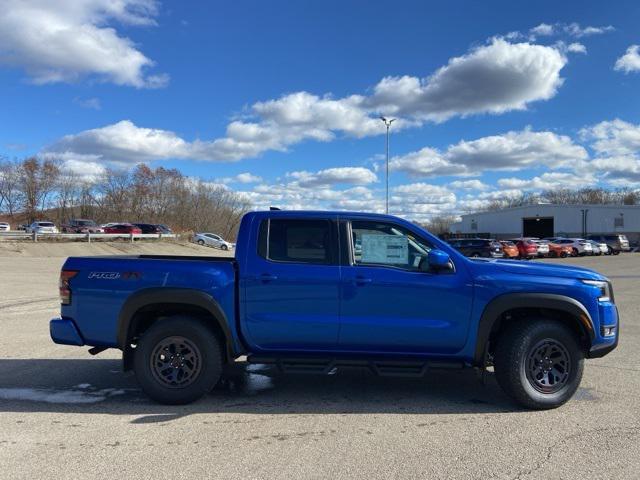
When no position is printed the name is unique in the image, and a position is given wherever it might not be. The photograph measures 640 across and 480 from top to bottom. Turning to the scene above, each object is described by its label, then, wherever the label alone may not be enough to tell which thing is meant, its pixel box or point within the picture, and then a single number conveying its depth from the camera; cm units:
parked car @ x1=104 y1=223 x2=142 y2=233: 4808
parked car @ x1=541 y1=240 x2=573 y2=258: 4328
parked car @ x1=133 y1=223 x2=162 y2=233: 5222
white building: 7319
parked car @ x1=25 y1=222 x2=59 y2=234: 4974
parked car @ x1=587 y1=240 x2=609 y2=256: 4577
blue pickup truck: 495
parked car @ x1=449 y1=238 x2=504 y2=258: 3419
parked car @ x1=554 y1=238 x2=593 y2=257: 4447
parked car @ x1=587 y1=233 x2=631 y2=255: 4903
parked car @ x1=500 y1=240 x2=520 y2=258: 3643
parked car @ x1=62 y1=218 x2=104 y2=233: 4886
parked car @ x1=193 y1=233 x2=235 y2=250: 5144
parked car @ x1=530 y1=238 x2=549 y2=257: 4016
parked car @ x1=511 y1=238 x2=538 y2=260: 3853
